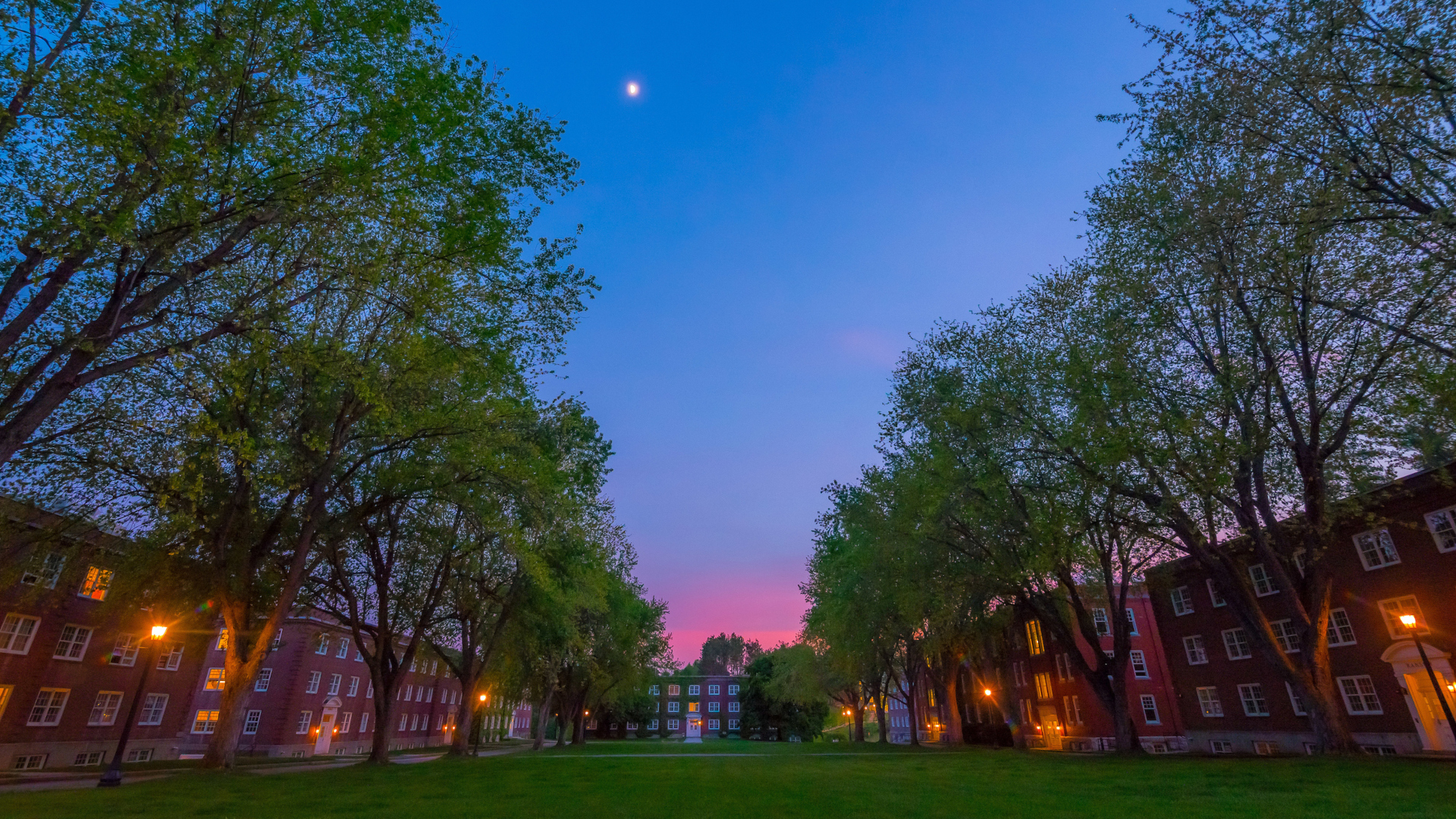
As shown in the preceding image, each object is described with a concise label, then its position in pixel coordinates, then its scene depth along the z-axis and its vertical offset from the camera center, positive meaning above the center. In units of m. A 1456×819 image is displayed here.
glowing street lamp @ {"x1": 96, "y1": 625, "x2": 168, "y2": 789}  17.34 -1.63
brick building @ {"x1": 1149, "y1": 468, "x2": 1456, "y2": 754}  24.66 +1.95
